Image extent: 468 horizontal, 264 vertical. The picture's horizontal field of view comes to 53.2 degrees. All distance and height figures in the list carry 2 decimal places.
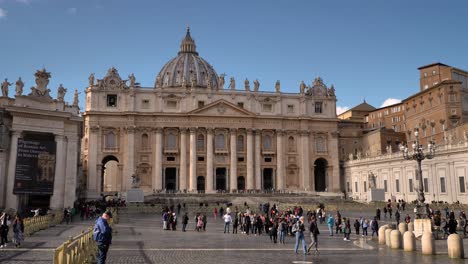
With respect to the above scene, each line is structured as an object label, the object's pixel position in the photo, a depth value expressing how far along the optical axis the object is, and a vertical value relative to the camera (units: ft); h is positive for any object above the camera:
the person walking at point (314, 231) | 49.16 -3.09
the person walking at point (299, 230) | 48.96 -2.94
